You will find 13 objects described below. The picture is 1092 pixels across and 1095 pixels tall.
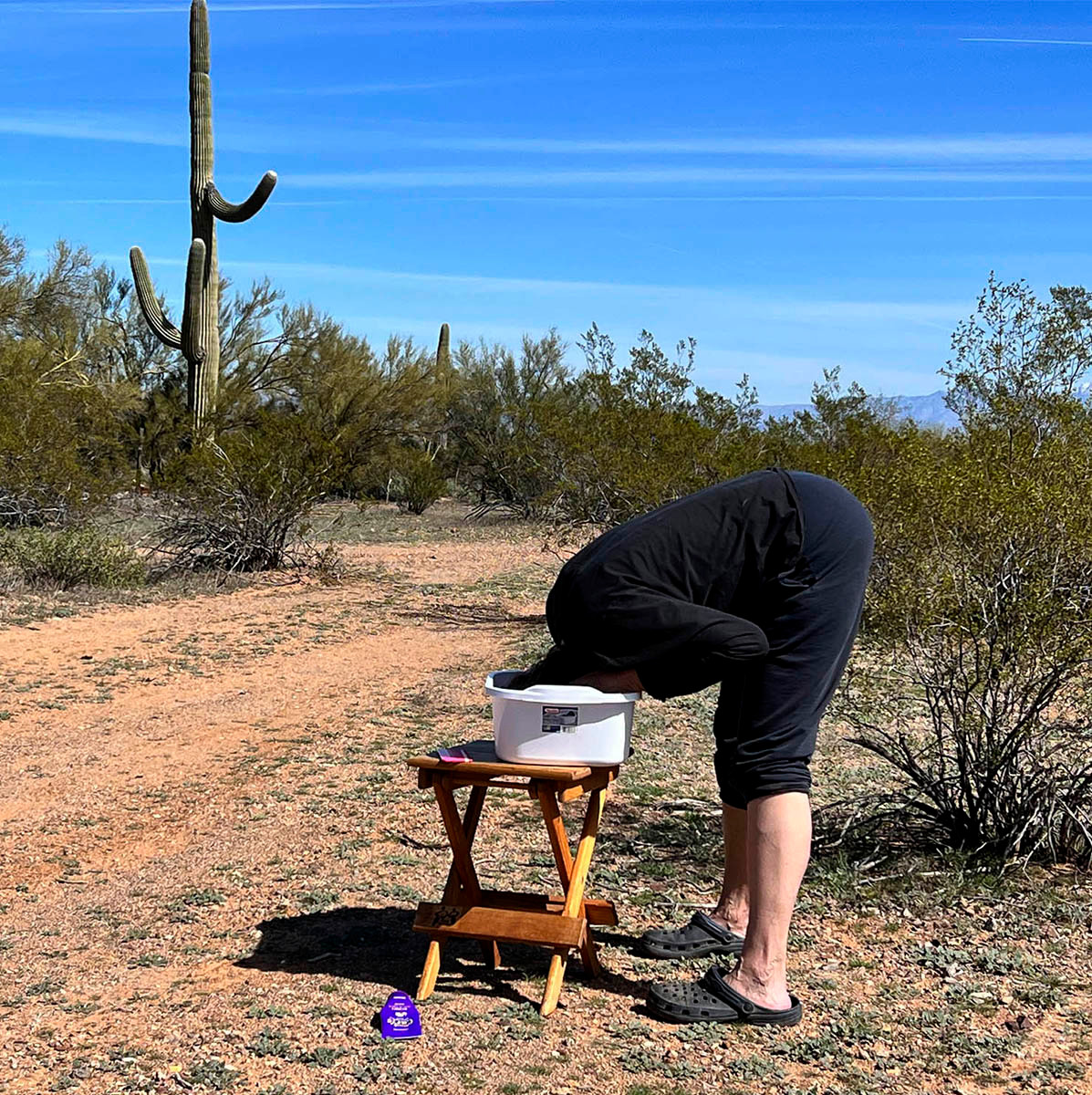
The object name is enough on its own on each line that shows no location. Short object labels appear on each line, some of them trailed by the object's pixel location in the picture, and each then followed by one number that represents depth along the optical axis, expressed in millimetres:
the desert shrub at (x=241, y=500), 13891
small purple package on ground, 3387
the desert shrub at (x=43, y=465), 13445
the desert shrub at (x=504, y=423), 23688
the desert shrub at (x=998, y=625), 4527
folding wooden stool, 3547
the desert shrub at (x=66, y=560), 12281
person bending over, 3322
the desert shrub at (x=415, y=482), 24516
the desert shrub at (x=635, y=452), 12578
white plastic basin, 3453
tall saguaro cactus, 18891
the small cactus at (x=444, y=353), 31239
